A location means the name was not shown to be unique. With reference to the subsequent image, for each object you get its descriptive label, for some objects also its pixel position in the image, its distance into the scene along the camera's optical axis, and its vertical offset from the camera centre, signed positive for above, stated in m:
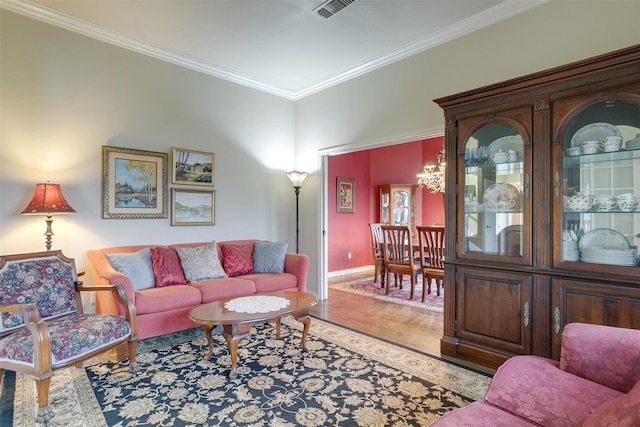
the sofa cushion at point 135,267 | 3.13 -0.50
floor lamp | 4.88 +0.56
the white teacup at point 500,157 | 2.62 +0.48
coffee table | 2.41 -0.77
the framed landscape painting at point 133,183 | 3.55 +0.38
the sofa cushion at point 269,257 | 4.16 -0.54
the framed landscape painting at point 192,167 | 4.06 +0.64
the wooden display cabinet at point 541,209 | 2.09 +0.05
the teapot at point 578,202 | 2.25 +0.09
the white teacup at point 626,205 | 2.10 +0.07
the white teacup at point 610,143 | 2.17 +0.49
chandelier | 5.88 +0.73
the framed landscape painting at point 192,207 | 4.06 +0.12
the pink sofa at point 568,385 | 1.20 -0.75
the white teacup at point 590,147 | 2.23 +0.47
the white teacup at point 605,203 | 2.19 +0.08
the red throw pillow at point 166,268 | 3.40 -0.56
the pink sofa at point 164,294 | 2.89 -0.78
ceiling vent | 2.94 +1.95
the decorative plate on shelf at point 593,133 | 2.19 +0.57
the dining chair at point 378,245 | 5.36 -0.49
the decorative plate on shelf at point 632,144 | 2.10 +0.47
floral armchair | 1.93 -0.75
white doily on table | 2.63 -0.76
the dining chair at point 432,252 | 4.36 -0.51
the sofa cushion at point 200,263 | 3.59 -0.54
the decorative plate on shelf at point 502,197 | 2.56 +0.15
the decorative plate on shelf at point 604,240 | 2.14 -0.17
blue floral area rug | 1.94 -1.21
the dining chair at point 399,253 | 4.75 -0.57
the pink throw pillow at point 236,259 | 4.02 -0.55
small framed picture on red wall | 6.52 +0.43
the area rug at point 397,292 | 4.45 -1.22
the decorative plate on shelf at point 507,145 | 2.51 +0.57
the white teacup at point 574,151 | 2.28 +0.45
